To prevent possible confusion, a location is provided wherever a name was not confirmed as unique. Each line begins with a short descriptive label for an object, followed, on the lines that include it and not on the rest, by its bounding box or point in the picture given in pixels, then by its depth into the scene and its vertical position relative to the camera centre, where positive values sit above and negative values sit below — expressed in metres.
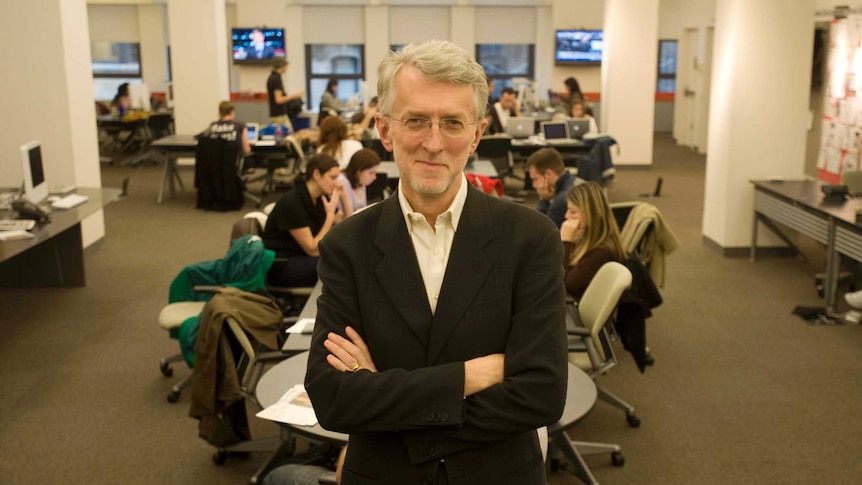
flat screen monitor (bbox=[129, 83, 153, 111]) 17.05 -0.75
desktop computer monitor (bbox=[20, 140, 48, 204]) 7.20 -0.89
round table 3.26 -1.23
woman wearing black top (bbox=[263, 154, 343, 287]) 6.05 -1.05
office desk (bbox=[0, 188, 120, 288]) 7.97 -1.70
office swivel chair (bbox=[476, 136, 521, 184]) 12.31 -1.22
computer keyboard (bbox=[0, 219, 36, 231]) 6.72 -1.16
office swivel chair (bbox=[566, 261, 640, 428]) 4.58 -1.28
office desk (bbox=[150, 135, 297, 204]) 12.30 -1.22
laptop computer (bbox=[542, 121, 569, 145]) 12.74 -1.01
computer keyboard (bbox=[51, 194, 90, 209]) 7.53 -1.14
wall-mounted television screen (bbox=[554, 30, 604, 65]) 18.89 +0.10
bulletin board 10.36 -0.56
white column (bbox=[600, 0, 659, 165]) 14.54 -0.29
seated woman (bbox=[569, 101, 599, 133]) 13.11 -0.76
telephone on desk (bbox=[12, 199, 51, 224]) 7.01 -1.11
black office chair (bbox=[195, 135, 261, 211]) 11.55 -1.41
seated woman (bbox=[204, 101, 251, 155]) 11.60 -0.92
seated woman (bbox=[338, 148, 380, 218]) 7.07 -0.87
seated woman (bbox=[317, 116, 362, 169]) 8.77 -0.76
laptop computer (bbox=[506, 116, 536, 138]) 13.26 -0.99
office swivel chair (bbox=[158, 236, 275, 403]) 5.44 -1.25
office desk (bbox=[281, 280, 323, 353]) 4.08 -1.21
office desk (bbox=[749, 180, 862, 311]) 7.04 -1.27
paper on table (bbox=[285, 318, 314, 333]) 4.34 -1.20
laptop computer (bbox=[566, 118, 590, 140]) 12.74 -0.96
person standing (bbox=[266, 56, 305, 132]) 14.23 -0.63
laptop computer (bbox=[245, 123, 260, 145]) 12.65 -1.00
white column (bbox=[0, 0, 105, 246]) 8.22 -0.28
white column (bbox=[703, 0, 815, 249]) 8.70 -0.41
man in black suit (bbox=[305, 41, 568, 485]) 1.80 -0.49
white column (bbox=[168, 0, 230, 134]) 14.34 -0.11
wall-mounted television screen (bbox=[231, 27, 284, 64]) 18.72 +0.14
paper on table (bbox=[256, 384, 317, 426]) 3.32 -1.22
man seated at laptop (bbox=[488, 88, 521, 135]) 13.52 -0.82
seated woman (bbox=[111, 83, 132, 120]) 16.77 -0.85
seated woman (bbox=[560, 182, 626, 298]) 5.21 -0.98
